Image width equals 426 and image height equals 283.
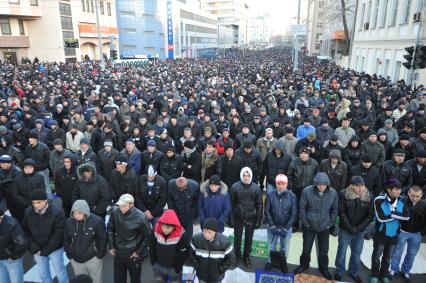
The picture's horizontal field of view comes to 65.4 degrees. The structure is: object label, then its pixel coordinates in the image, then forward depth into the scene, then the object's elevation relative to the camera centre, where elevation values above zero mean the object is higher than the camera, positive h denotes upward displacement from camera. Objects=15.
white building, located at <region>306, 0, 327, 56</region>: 80.50 +5.64
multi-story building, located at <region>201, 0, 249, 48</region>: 124.44 +14.11
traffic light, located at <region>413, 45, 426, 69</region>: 11.91 -0.25
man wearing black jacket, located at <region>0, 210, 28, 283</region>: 4.13 -2.37
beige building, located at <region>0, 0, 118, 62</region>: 40.34 +2.88
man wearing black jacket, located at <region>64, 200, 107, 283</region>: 4.27 -2.36
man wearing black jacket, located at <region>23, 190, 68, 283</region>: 4.39 -2.30
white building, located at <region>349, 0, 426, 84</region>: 20.38 +1.13
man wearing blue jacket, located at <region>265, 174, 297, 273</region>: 5.15 -2.42
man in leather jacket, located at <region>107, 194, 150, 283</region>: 4.38 -2.43
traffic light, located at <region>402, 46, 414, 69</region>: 12.17 -0.25
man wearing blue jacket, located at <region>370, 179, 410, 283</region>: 4.71 -2.37
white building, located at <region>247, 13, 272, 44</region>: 186.00 +11.92
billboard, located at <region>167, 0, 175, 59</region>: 69.75 +3.97
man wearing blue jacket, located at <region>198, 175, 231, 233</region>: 5.23 -2.31
